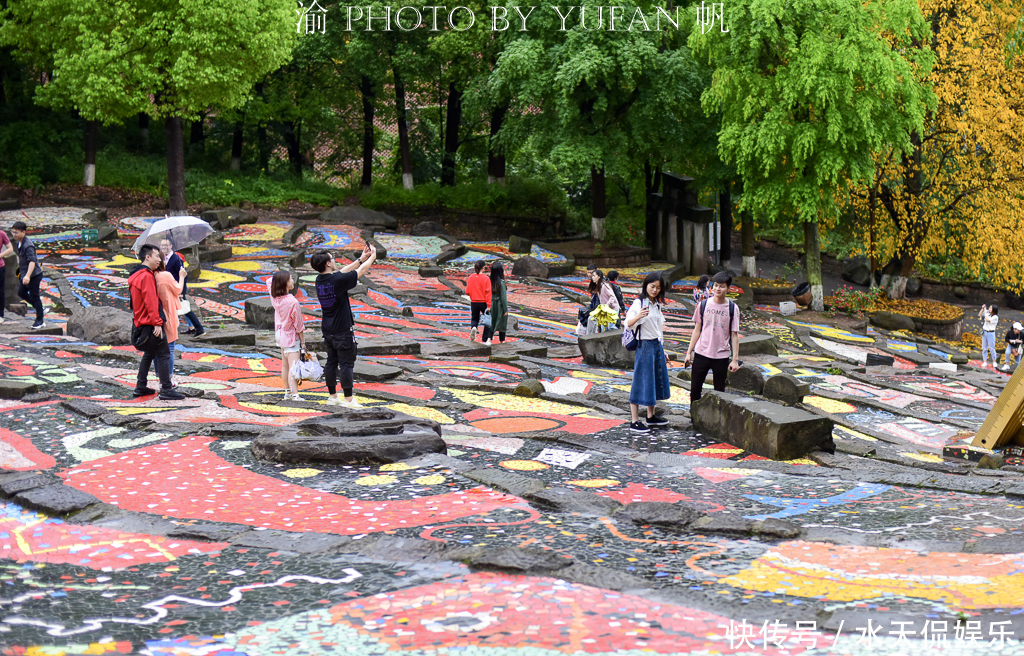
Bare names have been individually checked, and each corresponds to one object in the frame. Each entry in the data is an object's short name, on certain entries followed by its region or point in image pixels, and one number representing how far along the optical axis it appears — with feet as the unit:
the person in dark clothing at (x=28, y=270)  52.60
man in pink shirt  35.14
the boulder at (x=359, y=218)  111.04
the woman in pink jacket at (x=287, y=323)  36.68
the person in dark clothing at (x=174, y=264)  50.21
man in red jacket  35.68
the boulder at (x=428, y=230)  111.14
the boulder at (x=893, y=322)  90.68
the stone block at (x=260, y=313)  58.85
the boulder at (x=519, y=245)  104.99
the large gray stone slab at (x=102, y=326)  50.03
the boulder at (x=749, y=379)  44.32
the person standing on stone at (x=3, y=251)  53.72
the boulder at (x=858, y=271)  122.11
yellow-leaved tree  93.15
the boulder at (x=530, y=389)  41.65
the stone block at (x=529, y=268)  95.09
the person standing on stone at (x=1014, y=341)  77.61
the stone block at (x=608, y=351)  53.78
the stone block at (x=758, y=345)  61.41
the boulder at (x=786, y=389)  43.24
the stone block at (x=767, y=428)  31.68
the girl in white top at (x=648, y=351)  34.06
